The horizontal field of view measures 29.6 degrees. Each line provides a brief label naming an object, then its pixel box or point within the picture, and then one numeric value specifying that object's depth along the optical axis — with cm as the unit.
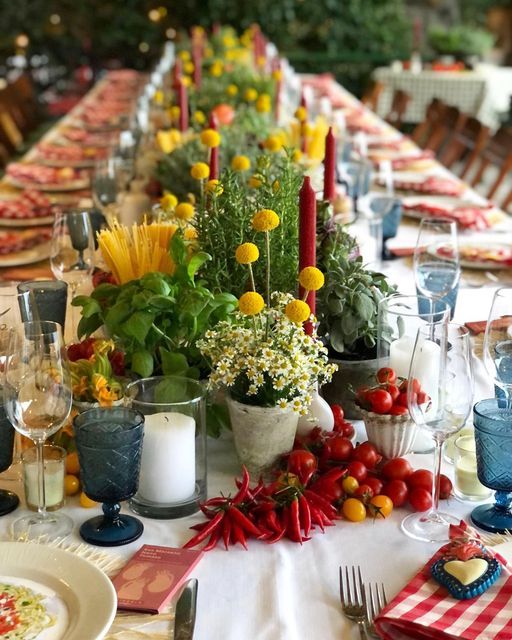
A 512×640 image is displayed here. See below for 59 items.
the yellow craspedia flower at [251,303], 129
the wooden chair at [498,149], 491
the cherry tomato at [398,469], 141
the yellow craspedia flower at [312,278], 132
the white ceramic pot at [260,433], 142
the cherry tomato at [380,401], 147
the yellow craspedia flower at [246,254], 132
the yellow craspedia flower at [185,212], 184
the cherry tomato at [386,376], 150
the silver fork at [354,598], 113
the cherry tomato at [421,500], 138
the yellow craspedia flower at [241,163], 191
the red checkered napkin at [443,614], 108
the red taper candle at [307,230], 144
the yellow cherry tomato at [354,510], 135
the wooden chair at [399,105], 811
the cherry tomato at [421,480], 139
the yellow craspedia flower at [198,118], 347
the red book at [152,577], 114
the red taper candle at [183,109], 328
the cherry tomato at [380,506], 136
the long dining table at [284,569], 112
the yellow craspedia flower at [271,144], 233
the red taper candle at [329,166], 204
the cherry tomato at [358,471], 139
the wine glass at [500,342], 148
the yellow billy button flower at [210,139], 186
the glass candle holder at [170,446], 135
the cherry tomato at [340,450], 144
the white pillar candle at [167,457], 135
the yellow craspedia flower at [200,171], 179
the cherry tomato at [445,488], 141
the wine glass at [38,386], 127
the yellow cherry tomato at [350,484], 137
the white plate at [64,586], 106
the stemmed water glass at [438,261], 214
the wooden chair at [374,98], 891
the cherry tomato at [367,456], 143
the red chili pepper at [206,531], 128
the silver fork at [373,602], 111
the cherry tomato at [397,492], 139
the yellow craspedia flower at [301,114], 294
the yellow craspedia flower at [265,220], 133
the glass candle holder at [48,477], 136
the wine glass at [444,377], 125
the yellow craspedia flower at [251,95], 360
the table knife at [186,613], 109
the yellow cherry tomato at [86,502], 138
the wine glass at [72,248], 209
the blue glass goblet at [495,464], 130
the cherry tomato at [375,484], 139
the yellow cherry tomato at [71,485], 140
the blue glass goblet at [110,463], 126
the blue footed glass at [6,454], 137
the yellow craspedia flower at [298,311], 132
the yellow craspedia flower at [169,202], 208
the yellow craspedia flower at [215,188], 166
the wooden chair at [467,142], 527
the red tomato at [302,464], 139
